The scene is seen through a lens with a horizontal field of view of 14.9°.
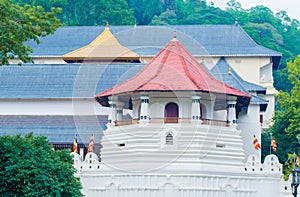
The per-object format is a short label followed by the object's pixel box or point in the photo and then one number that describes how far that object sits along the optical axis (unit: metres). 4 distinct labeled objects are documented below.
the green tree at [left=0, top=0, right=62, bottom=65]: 35.44
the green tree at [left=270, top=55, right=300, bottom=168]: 60.86
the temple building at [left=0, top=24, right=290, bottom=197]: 45.94
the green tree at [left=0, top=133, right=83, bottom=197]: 37.97
